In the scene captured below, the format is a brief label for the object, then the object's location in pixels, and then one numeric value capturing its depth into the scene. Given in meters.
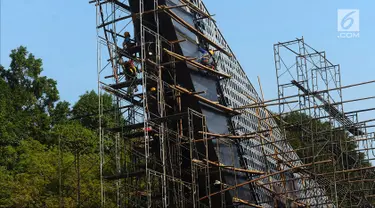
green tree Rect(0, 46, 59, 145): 48.66
